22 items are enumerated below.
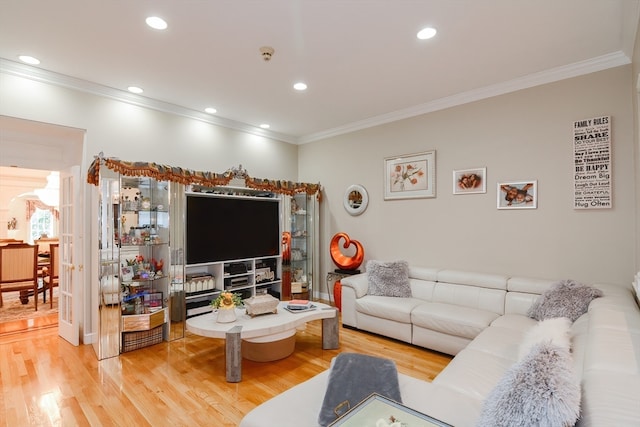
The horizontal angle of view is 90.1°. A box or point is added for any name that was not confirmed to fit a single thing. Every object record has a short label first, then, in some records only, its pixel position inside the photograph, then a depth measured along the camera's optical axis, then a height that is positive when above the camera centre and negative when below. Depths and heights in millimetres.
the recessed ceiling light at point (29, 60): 3066 +1522
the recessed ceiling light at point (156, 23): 2479 +1522
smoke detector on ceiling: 2900 +1498
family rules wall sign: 3119 +498
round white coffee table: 2779 -1078
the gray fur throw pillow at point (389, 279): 4043 -837
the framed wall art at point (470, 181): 3912 +415
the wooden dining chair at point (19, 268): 4875 -819
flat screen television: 4285 -197
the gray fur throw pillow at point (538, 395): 1034 -633
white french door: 3686 -482
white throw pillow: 1573 -665
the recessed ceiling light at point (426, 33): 2640 +1525
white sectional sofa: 1172 -989
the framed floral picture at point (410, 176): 4375 +548
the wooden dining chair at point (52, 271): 5281 -981
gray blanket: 1599 -930
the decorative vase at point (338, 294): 4566 -1158
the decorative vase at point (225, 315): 3039 -967
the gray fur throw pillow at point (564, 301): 2685 -771
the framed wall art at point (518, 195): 3551 +217
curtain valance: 3414 +494
